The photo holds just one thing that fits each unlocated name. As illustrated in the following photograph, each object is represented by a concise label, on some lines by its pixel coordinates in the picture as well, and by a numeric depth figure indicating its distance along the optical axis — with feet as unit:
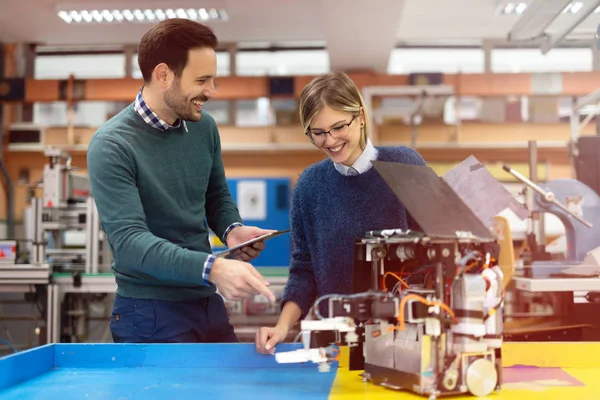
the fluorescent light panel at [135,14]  18.89
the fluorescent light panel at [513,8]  17.75
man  5.05
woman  5.16
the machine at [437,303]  3.61
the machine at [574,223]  8.45
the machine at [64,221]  14.48
